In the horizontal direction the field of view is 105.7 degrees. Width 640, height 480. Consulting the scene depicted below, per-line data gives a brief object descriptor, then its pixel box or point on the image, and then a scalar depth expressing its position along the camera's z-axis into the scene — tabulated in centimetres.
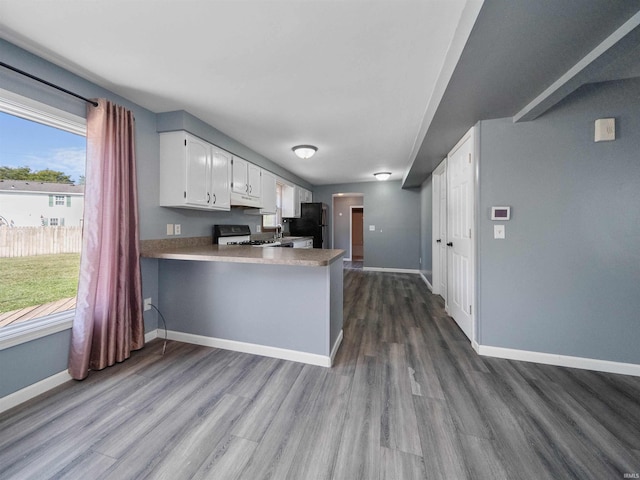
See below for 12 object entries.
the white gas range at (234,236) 321
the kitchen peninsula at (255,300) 202
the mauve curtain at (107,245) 187
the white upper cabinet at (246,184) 322
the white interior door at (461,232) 245
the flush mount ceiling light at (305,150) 332
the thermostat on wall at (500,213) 215
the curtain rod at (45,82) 146
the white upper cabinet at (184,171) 246
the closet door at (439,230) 361
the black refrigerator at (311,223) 564
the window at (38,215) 161
